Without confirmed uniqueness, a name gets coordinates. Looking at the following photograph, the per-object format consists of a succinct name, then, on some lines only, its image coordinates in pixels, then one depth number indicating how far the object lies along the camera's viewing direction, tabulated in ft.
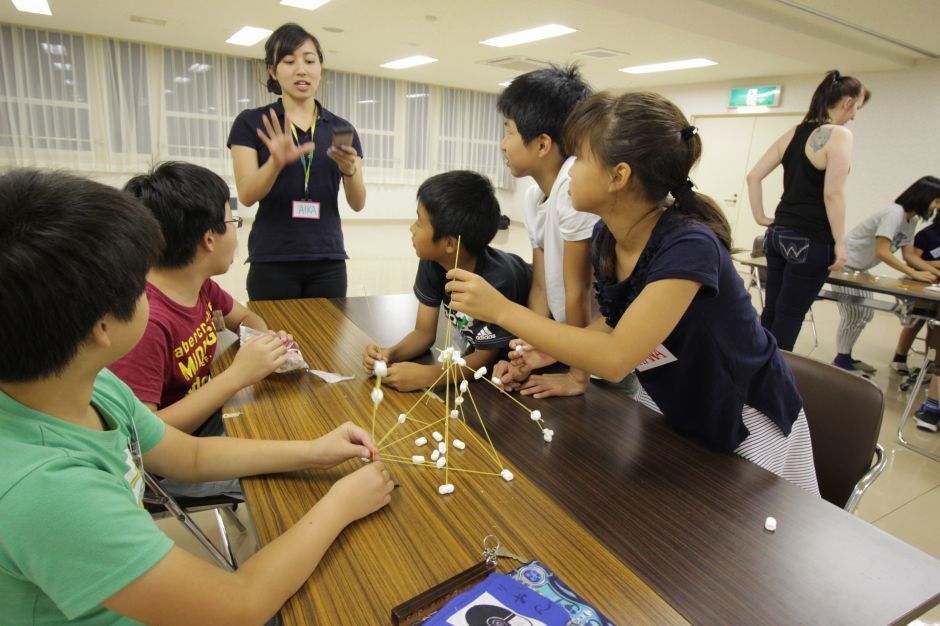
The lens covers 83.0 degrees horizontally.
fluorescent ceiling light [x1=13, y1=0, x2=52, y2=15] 21.70
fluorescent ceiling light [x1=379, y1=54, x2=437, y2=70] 29.41
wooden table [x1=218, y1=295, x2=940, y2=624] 2.62
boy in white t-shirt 5.29
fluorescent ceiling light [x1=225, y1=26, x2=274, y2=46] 24.77
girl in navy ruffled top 3.86
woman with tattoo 10.35
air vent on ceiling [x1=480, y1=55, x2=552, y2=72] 27.73
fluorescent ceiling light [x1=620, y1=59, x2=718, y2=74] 26.03
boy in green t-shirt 2.08
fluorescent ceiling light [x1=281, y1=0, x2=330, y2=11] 19.59
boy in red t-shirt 4.25
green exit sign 27.99
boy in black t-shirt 5.48
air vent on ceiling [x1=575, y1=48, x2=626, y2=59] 24.45
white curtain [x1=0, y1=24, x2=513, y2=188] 27.48
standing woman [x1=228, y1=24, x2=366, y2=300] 7.54
